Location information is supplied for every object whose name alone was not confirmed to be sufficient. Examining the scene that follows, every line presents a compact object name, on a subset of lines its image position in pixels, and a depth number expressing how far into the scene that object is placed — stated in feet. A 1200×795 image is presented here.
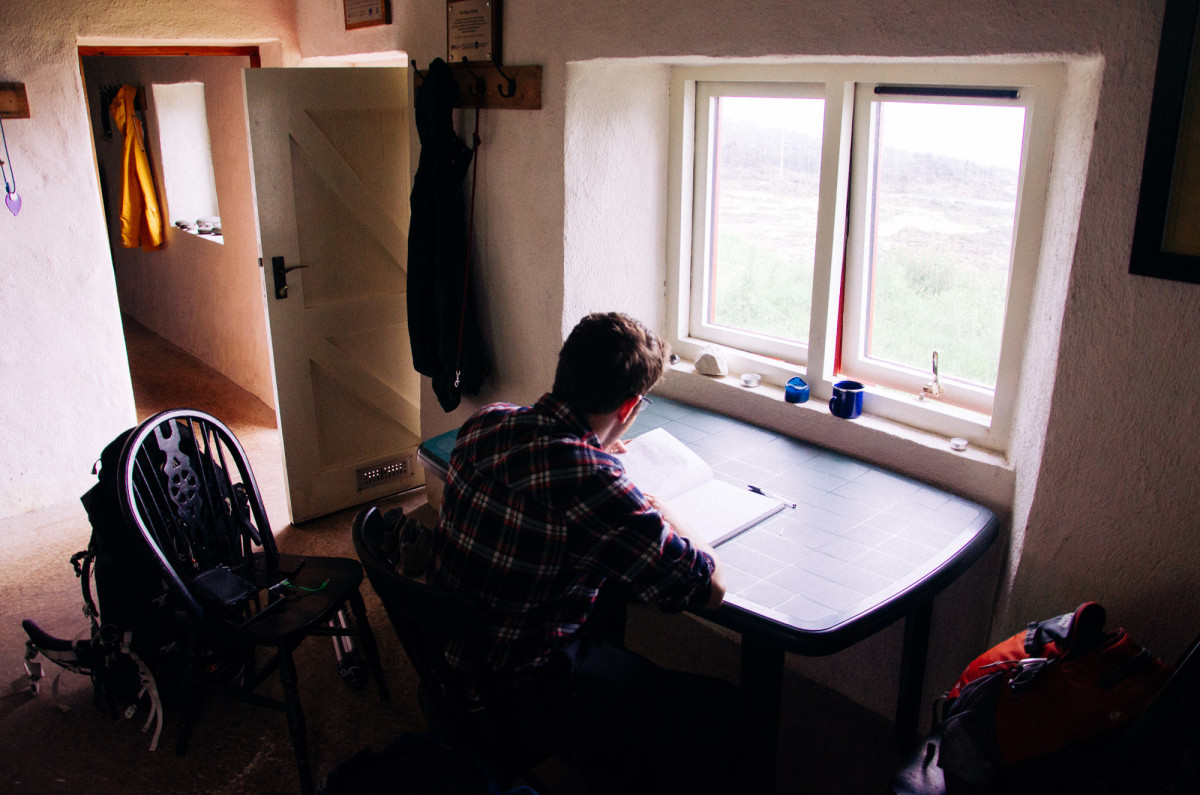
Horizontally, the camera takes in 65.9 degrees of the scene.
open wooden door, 10.68
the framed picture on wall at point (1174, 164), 5.10
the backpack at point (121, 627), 7.88
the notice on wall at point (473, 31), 9.29
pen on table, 7.06
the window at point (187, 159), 17.49
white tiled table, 5.68
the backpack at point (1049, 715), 5.14
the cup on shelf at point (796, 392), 8.37
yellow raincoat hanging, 18.04
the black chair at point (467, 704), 5.54
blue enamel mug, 7.97
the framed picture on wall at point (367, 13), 10.66
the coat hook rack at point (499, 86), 9.05
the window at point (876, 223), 7.13
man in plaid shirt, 5.23
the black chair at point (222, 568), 7.21
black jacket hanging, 9.91
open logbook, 6.68
